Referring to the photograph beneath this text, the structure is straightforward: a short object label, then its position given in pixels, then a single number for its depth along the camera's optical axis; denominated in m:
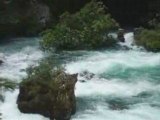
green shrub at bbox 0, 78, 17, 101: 9.63
